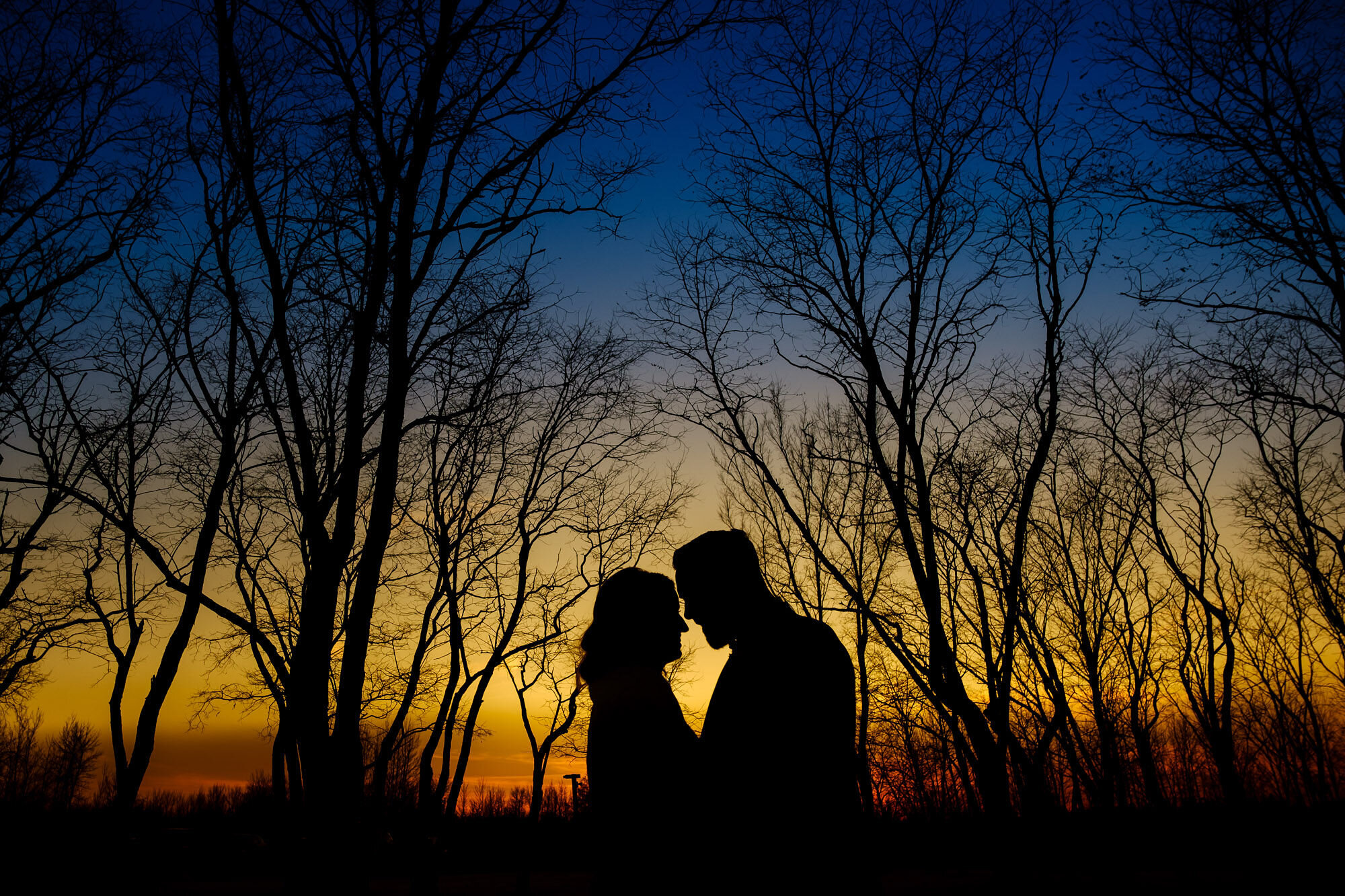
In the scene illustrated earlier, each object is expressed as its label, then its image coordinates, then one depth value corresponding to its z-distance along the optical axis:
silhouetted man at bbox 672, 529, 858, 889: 1.94
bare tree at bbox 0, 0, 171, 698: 6.28
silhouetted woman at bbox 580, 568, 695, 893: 2.18
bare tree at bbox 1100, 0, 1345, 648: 6.08
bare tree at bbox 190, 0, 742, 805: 4.32
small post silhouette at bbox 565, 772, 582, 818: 23.02
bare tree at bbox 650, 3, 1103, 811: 7.47
